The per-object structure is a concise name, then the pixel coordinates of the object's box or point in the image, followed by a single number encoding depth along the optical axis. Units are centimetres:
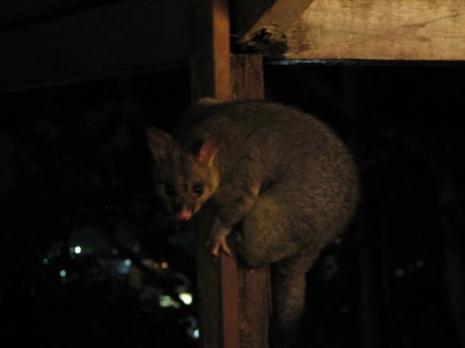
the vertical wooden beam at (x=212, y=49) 277
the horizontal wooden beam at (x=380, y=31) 301
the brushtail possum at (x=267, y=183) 272
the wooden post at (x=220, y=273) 268
